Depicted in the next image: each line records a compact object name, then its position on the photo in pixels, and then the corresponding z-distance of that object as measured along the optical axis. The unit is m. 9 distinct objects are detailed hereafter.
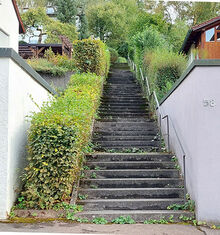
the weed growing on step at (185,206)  5.67
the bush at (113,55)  26.41
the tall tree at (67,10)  31.08
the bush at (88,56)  14.09
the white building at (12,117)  5.23
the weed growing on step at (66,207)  5.54
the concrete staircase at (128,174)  5.87
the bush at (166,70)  11.99
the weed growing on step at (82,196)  6.09
